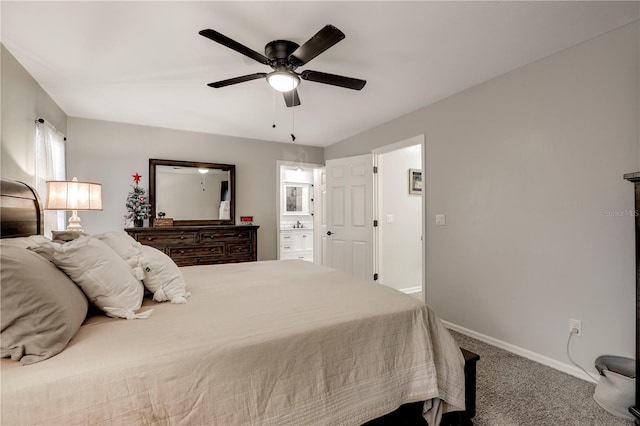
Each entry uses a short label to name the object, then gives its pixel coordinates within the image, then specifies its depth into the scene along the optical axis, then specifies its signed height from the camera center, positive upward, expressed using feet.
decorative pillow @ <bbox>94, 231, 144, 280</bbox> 5.23 -0.68
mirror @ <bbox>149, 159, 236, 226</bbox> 13.43 +1.11
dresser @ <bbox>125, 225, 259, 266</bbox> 12.04 -1.21
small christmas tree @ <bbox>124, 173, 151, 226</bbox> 12.31 +0.36
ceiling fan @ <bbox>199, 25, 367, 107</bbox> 5.89 +3.37
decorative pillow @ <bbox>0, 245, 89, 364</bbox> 2.91 -1.02
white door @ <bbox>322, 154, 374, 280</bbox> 13.71 -0.04
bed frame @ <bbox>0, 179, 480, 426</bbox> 4.75 -0.33
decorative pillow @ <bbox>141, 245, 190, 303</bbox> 5.14 -1.22
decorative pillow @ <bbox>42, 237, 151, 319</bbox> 4.06 -0.89
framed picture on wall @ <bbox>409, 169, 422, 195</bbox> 14.69 +1.64
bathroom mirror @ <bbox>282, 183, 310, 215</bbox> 21.08 +1.13
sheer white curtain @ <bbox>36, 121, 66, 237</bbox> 8.65 +1.69
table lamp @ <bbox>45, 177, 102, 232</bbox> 8.38 +0.54
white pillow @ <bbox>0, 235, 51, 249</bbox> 4.07 -0.41
